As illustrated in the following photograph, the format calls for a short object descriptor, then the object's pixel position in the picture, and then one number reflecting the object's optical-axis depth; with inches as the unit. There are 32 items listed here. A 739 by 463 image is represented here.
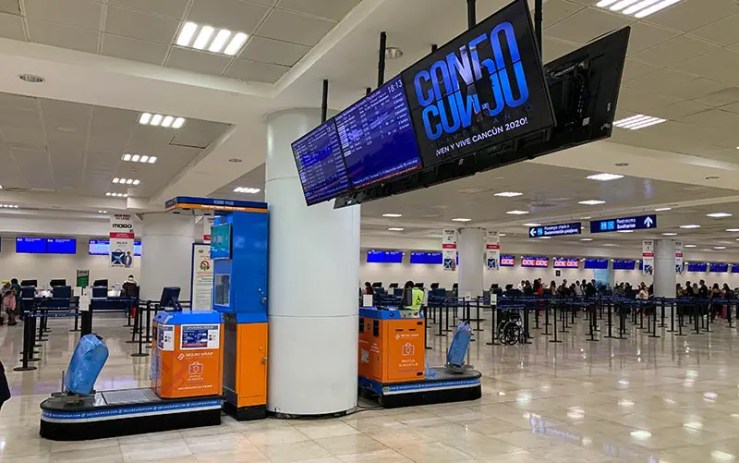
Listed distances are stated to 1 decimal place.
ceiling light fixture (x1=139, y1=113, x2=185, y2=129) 305.0
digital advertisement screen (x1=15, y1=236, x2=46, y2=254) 930.1
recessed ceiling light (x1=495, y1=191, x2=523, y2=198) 552.1
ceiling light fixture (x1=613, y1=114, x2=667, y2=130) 294.7
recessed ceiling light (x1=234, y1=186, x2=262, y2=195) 556.7
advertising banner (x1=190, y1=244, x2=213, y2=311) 282.2
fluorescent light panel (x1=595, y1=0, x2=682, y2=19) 173.5
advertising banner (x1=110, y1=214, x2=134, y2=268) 678.5
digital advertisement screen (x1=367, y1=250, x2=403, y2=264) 1167.8
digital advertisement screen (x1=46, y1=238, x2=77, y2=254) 946.1
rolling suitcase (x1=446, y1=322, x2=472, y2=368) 311.6
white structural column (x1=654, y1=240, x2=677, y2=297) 1010.1
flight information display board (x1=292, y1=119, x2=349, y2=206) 204.7
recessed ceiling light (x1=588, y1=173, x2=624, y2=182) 452.8
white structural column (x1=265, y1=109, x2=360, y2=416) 247.4
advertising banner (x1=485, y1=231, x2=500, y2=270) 880.5
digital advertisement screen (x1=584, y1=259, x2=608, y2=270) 1455.5
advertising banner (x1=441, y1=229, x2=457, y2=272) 841.5
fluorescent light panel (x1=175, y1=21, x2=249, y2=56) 193.8
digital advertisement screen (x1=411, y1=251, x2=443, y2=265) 1216.8
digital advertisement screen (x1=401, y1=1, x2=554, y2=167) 116.0
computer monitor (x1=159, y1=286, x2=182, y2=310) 495.0
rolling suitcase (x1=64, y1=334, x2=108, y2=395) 224.8
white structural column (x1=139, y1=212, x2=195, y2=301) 711.1
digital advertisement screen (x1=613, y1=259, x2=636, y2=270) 1477.6
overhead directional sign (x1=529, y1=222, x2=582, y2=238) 743.1
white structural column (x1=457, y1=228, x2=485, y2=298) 853.9
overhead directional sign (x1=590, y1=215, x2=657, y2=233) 620.1
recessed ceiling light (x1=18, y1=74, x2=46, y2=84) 222.7
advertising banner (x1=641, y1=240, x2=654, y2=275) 901.8
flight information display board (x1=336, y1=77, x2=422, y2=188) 159.5
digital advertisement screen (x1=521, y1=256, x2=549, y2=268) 1331.2
